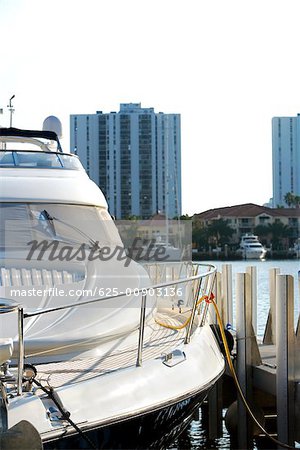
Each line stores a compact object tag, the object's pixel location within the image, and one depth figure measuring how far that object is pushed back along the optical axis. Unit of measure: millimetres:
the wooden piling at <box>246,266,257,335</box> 11547
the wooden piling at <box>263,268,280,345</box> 10547
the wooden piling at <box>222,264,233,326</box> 11352
